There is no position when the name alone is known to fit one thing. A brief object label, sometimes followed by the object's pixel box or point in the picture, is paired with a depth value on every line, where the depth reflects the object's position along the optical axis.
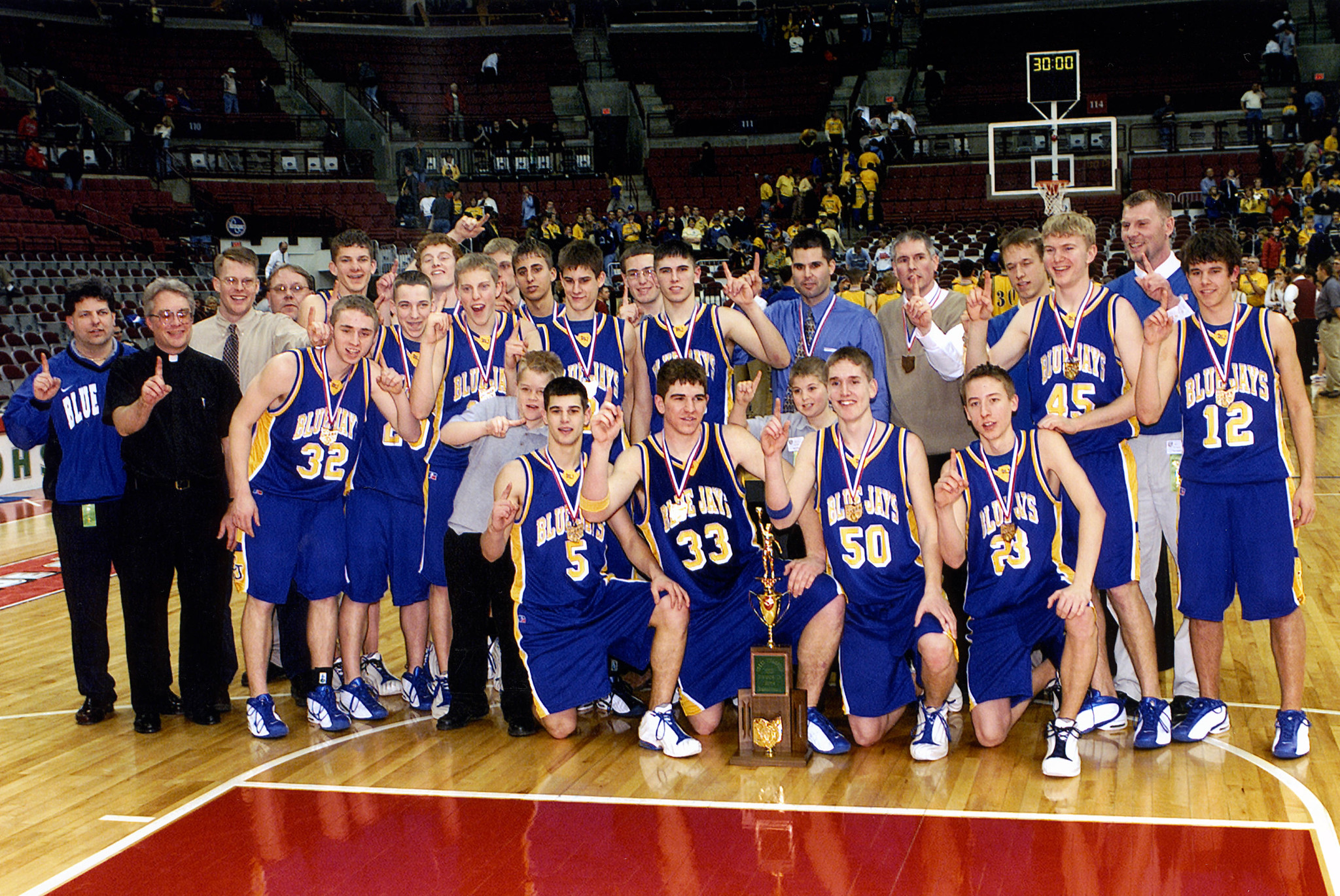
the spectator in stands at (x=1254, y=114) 22.23
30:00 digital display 20.91
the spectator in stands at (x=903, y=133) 23.56
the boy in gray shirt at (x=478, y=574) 5.26
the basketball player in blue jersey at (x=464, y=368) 5.47
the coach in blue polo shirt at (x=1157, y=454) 5.14
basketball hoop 14.87
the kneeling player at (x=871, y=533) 4.89
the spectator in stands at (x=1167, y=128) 22.59
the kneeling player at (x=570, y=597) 5.03
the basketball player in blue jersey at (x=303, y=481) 5.28
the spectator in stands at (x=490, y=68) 27.25
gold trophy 4.77
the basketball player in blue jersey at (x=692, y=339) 5.62
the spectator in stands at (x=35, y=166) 20.44
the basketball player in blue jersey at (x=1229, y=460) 4.65
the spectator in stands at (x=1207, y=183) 20.22
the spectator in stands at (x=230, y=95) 24.41
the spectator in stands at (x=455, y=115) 25.52
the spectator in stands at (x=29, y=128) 20.83
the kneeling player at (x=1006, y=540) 4.75
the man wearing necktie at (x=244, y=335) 5.96
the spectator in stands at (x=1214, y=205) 19.95
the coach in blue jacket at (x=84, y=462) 5.49
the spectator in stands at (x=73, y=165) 20.53
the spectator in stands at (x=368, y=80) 25.48
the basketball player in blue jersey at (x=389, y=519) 5.51
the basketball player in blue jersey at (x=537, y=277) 5.68
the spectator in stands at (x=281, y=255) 17.11
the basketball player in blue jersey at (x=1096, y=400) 4.88
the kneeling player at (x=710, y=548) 4.98
